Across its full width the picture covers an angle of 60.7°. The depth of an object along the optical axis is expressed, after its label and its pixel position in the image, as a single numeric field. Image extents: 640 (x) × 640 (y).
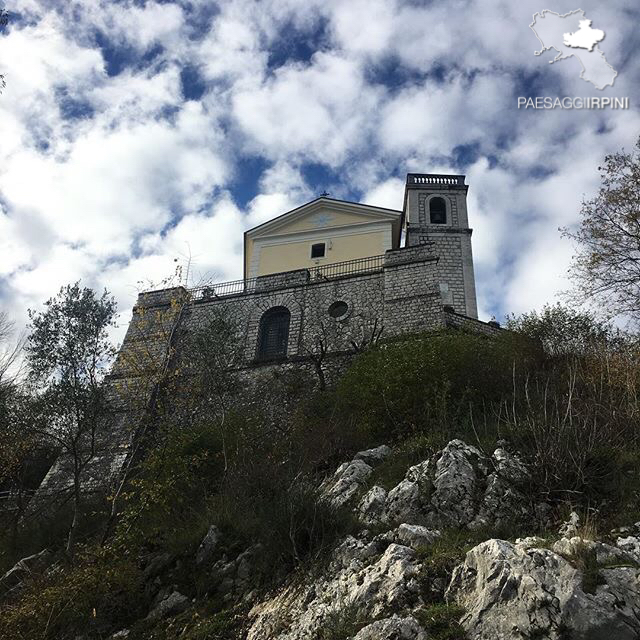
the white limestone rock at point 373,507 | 7.48
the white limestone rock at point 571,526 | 5.90
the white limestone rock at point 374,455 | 9.44
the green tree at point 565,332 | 12.92
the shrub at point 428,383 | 10.84
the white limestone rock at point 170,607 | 7.23
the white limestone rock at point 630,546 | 5.22
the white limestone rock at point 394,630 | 4.77
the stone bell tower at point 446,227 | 22.52
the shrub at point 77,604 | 7.30
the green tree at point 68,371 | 12.01
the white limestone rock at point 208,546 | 7.90
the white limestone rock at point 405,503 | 7.28
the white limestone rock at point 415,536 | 6.23
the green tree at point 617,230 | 11.70
